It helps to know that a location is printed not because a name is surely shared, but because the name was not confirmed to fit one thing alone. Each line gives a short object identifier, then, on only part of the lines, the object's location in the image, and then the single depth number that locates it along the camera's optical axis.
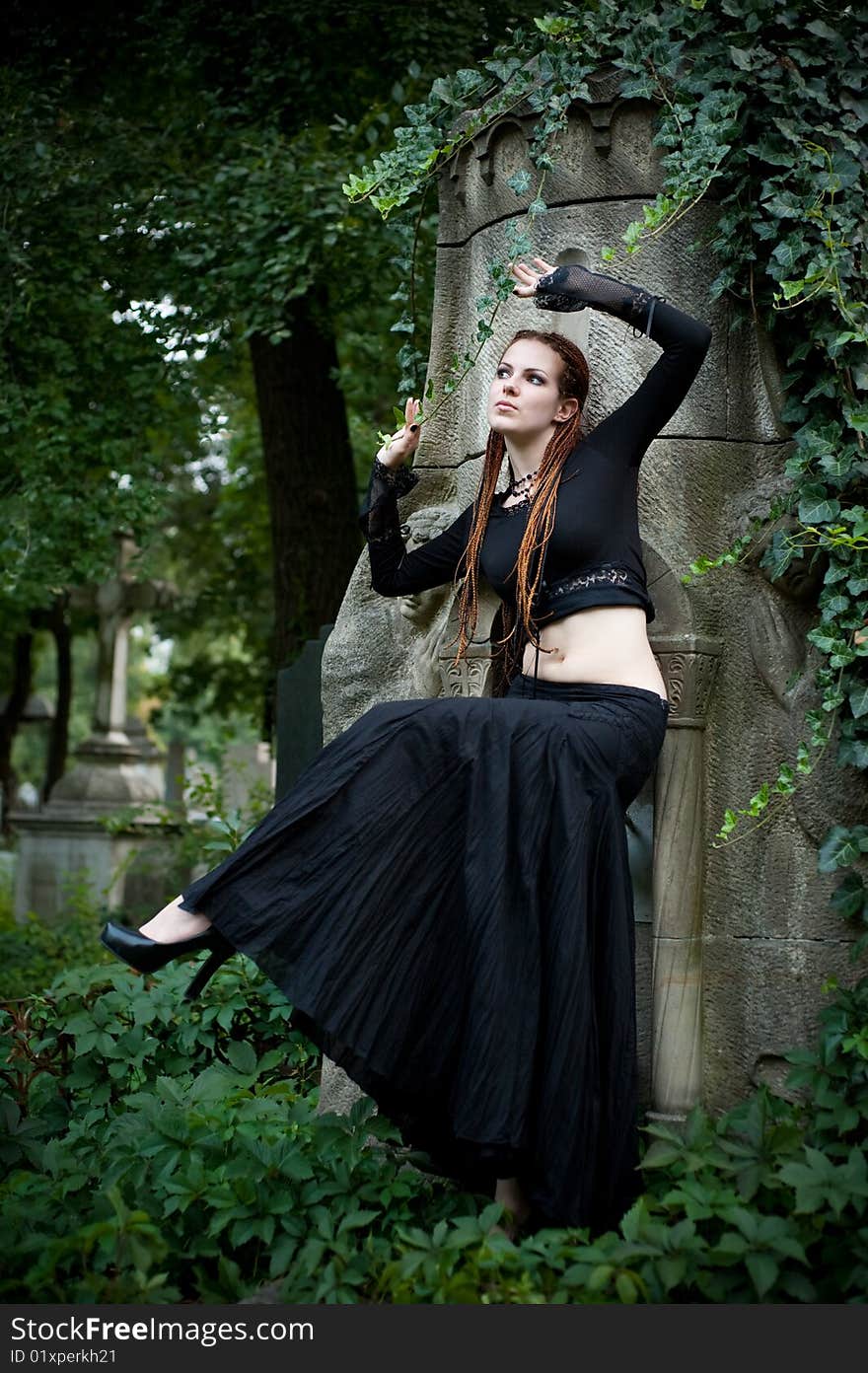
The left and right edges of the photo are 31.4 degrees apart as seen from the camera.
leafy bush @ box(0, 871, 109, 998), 8.65
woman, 3.49
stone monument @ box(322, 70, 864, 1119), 4.04
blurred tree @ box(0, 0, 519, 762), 7.78
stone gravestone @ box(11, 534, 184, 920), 11.81
